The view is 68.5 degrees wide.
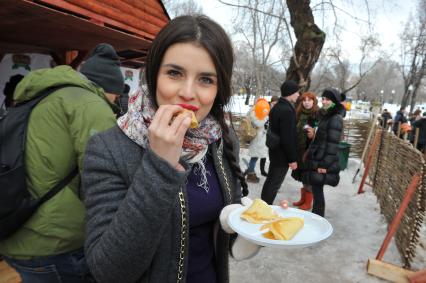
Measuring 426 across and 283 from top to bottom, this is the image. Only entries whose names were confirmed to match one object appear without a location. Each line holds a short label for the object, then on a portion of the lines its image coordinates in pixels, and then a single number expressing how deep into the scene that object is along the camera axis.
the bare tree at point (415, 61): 29.62
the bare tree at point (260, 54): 22.11
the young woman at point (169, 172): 1.05
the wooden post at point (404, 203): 3.88
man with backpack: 1.68
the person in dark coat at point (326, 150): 4.85
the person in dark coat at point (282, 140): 5.06
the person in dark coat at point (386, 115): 18.30
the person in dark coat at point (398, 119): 16.28
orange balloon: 7.70
